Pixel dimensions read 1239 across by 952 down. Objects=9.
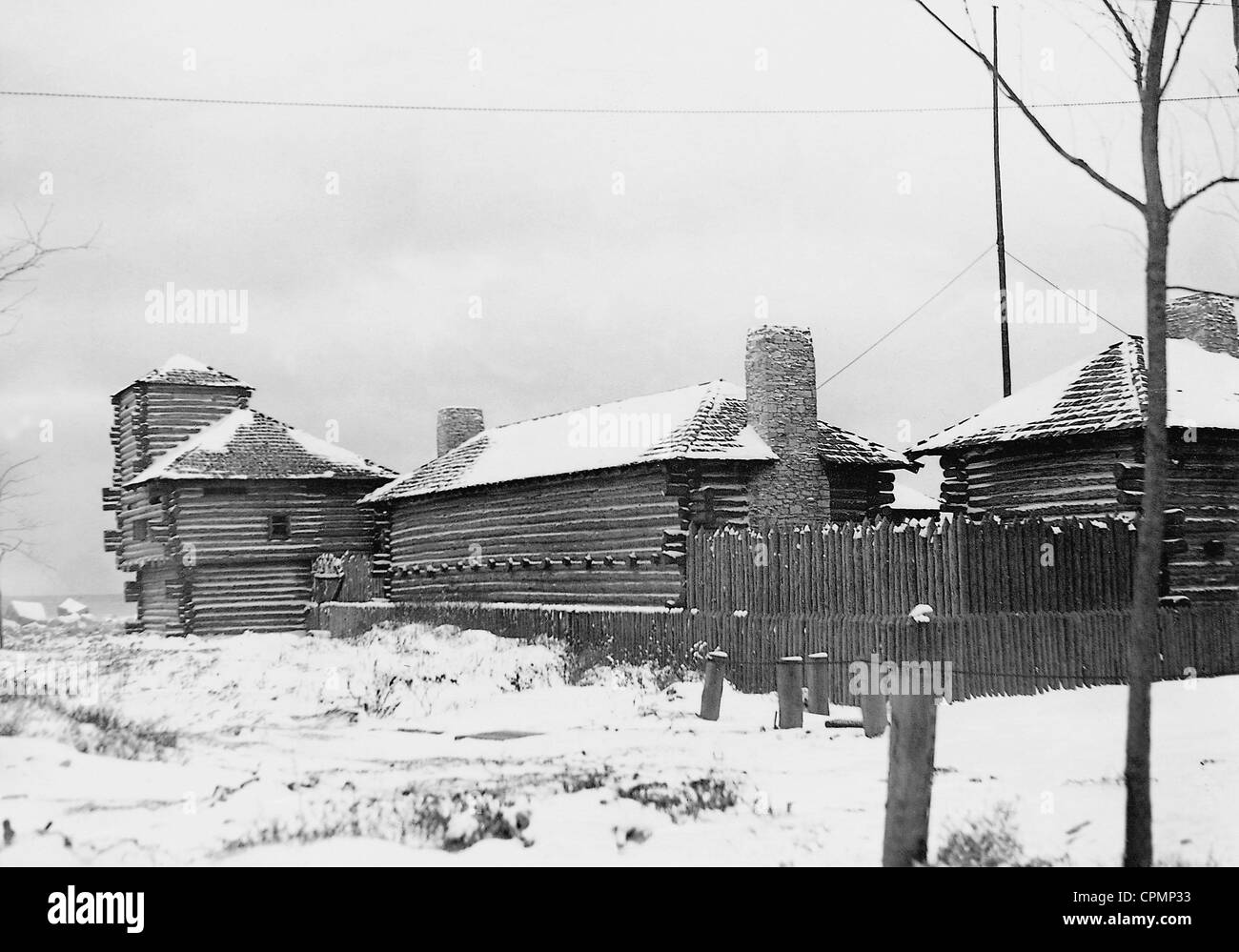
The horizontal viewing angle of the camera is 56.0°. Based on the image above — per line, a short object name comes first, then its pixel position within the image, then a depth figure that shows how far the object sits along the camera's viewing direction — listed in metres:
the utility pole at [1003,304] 27.64
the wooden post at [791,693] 12.66
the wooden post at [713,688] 13.46
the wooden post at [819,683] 13.31
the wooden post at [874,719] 11.88
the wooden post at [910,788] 6.91
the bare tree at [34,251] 11.41
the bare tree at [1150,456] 7.20
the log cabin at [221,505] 32.38
